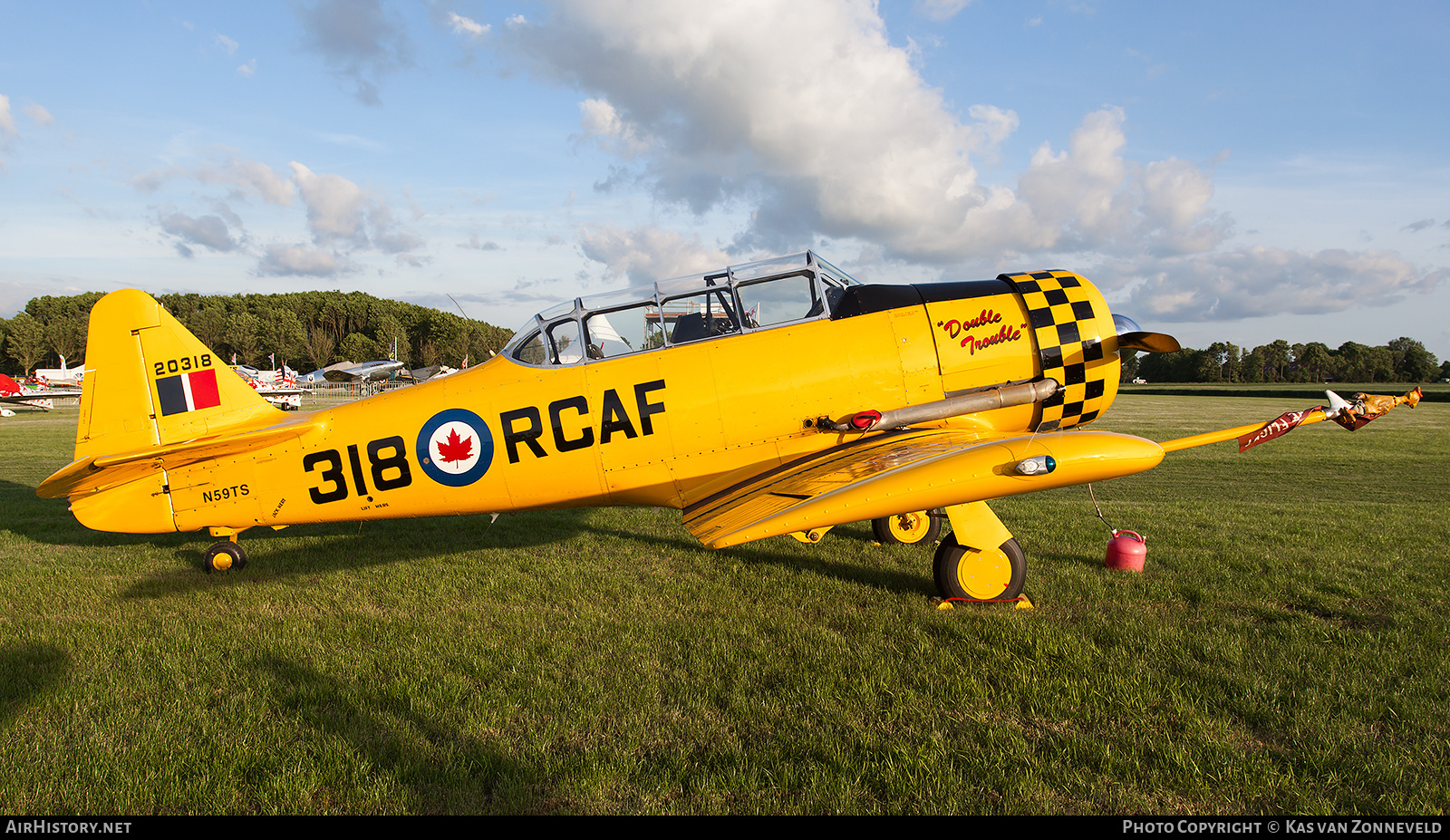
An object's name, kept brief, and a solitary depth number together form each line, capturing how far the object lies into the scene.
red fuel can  5.70
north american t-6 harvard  5.45
